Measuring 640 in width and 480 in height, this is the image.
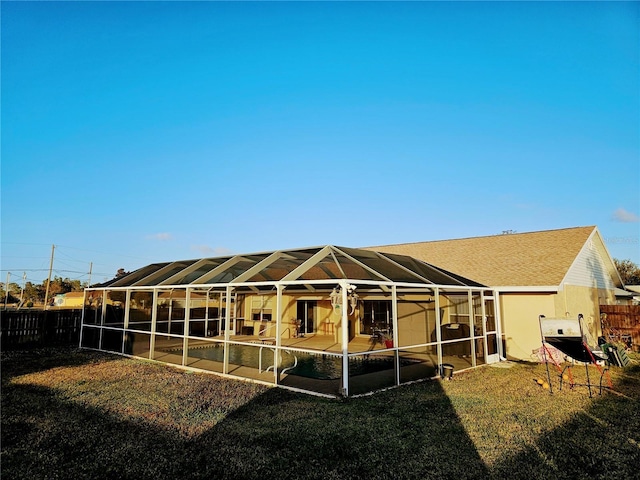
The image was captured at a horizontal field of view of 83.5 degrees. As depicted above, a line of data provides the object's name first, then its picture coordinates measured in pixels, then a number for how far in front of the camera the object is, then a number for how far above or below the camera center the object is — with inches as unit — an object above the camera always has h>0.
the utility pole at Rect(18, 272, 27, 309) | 1825.7 +57.1
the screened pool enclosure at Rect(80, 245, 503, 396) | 341.7 -48.5
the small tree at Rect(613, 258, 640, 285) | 1400.1 +66.9
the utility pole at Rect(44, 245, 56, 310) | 1354.6 +101.2
